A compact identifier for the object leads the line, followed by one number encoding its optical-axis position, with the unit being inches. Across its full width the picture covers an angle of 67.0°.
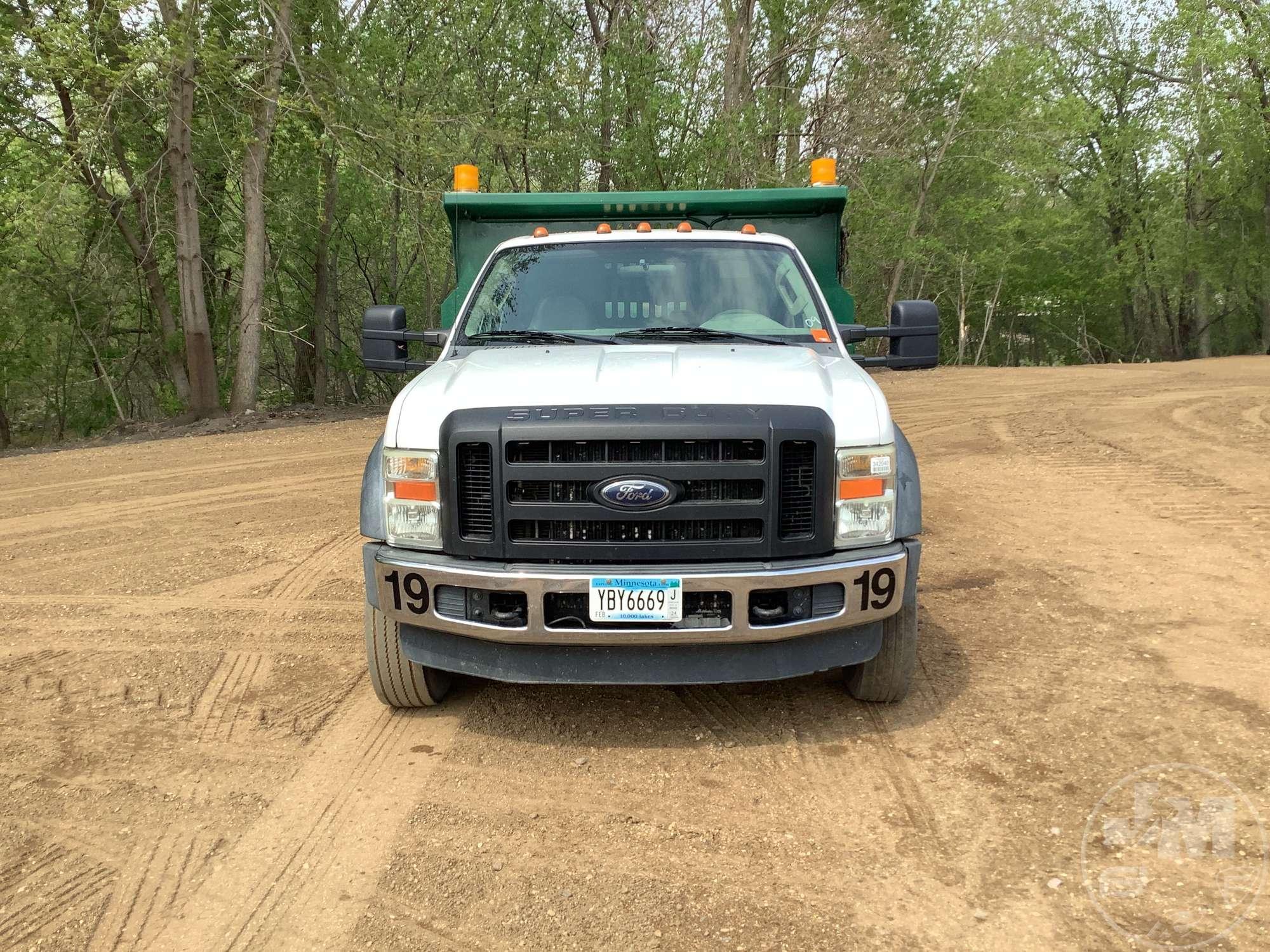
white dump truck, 137.5
